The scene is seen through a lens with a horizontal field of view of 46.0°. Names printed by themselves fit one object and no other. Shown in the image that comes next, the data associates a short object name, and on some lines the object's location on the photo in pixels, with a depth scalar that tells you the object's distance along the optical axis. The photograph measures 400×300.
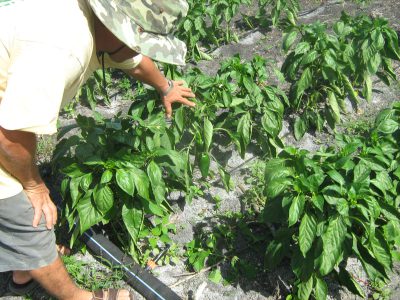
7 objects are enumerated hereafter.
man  1.57
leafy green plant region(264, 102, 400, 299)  2.20
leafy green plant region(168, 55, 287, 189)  2.86
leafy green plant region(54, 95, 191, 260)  2.46
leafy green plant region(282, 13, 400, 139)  3.43
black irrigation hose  2.62
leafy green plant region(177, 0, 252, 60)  4.23
